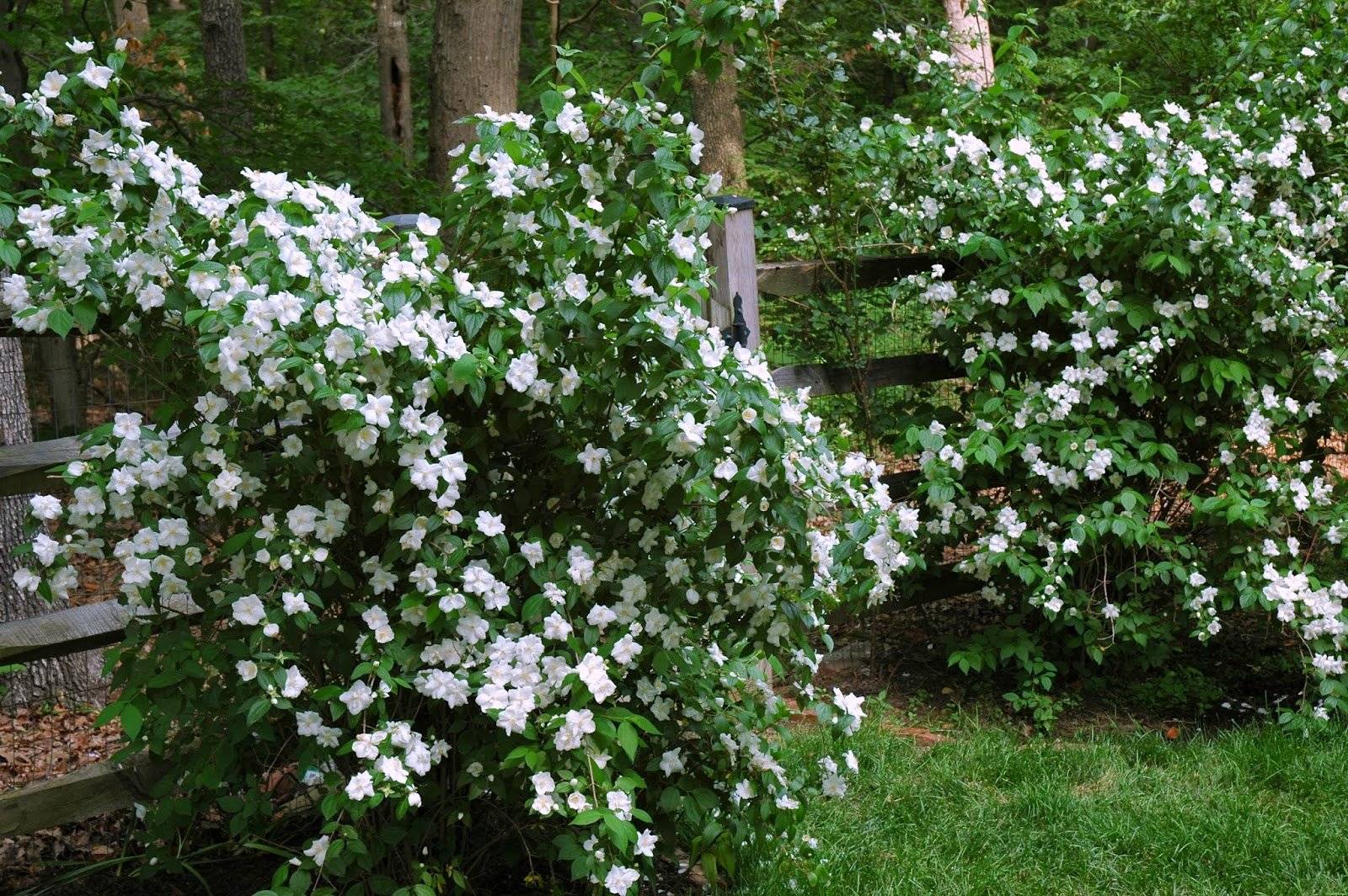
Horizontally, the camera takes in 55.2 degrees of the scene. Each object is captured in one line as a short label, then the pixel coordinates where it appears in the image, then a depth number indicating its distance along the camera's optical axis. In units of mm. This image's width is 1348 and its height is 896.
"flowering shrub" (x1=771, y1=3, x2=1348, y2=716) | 4176
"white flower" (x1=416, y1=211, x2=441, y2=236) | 2574
